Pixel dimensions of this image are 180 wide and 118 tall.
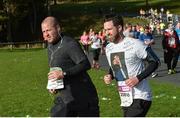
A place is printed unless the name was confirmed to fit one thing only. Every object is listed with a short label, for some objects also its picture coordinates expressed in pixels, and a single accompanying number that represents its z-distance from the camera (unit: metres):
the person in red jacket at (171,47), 18.85
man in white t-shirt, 6.24
